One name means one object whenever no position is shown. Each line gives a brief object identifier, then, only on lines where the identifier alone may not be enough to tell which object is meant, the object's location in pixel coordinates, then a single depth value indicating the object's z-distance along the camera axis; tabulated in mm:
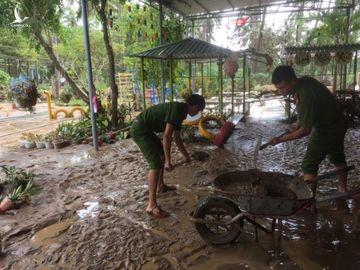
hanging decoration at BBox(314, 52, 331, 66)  10875
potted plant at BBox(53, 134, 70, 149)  8531
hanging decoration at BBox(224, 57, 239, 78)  10273
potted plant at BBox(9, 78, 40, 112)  8742
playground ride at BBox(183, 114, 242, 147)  7660
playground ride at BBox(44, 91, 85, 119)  14630
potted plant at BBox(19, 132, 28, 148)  8853
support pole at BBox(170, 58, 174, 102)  10297
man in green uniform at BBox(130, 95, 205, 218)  4223
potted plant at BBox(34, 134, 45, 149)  8695
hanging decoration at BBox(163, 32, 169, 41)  12602
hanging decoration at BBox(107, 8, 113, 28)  9594
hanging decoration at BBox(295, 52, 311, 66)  11055
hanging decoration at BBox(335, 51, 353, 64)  10789
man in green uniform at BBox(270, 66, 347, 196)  3705
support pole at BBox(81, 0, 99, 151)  7307
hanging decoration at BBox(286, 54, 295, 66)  11531
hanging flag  15648
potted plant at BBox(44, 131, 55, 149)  8648
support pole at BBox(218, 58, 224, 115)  10344
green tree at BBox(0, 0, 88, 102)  9461
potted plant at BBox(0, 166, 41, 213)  4636
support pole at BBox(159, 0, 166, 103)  11481
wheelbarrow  3055
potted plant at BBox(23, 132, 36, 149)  8742
